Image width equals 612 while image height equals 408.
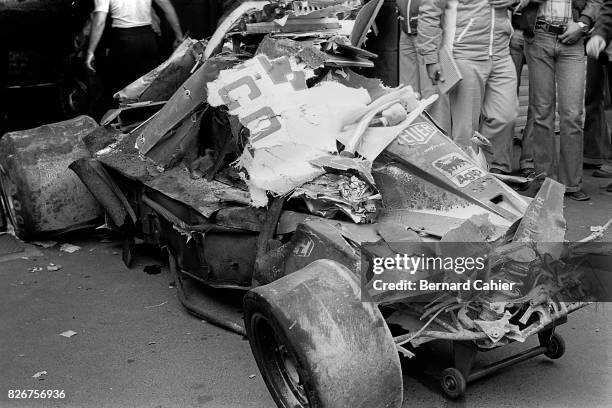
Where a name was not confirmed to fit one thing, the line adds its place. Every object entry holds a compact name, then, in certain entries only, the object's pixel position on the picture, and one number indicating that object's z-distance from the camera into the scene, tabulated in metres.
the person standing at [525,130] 7.66
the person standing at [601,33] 6.75
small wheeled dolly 3.56
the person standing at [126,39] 7.54
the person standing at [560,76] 6.70
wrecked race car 3.18
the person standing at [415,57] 6.52
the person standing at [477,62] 6.33
